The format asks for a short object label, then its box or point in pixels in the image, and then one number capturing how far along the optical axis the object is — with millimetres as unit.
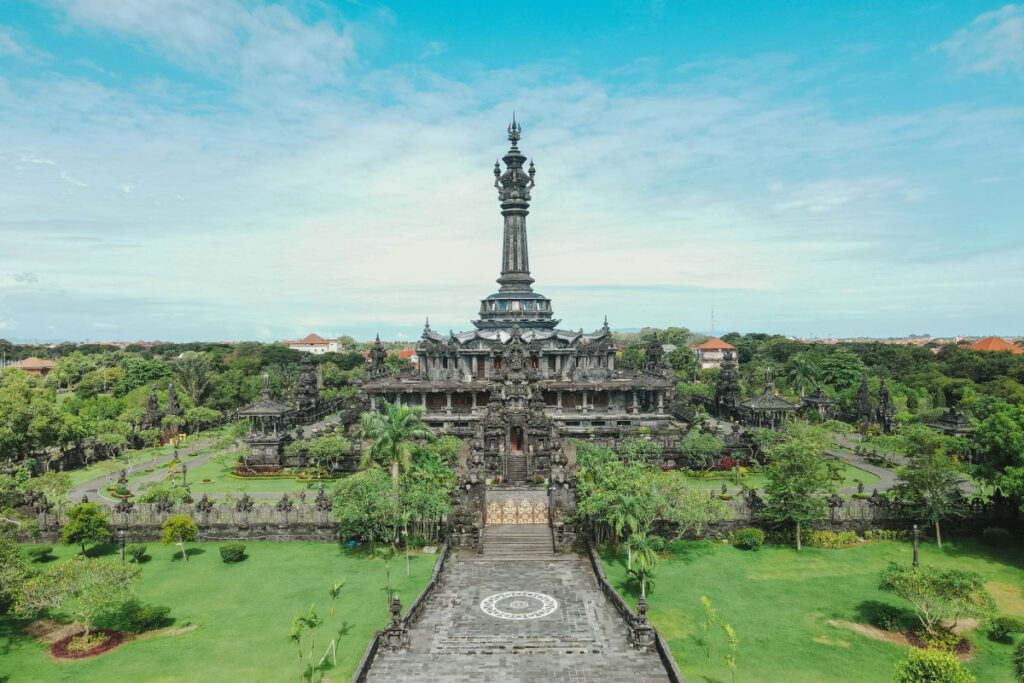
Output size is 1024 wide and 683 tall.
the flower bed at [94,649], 23156
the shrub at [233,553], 31577
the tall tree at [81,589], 23125
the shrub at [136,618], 24672
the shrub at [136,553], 31812
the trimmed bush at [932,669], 16766
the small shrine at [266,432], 50875
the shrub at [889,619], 24531
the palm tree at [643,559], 26000
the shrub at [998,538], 32469
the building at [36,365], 130000
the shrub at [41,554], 32375
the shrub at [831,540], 33156
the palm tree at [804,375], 78562
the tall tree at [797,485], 32906
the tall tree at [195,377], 77688
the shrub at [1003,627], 23469
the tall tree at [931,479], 33031
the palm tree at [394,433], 34094
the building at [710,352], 159125
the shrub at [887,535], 33906
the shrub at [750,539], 32688
